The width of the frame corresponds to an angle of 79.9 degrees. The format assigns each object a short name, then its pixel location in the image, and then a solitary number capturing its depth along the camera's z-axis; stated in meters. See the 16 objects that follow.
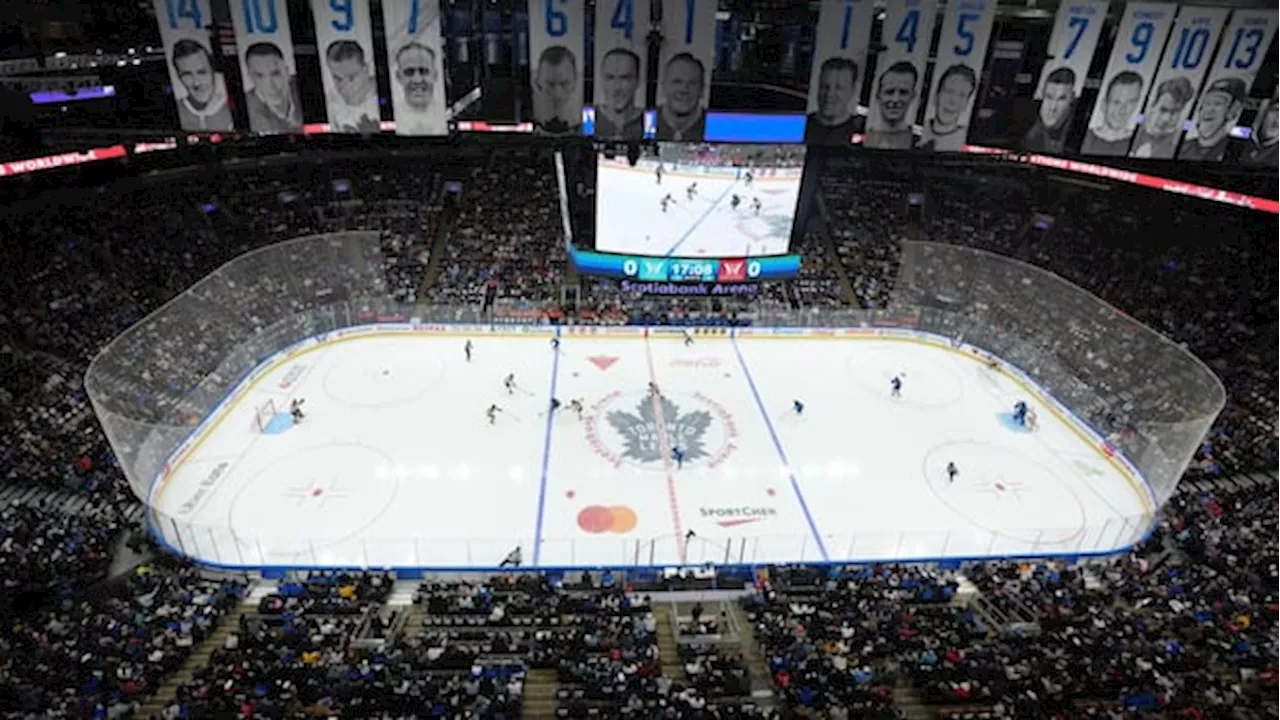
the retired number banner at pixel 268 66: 17.34
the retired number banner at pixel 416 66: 17.75
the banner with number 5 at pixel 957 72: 18.38
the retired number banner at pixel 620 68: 18.14
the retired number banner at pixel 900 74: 18.66
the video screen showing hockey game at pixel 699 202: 24.73
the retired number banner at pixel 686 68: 18.27
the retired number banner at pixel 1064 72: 18.23
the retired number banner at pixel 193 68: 17.22
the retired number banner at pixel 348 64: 17.64
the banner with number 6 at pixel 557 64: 18.05
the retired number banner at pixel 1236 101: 17.97
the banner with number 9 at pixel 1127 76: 18.02
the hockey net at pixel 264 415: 19.92
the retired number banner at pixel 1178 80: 18.03
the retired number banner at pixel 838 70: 18.55
